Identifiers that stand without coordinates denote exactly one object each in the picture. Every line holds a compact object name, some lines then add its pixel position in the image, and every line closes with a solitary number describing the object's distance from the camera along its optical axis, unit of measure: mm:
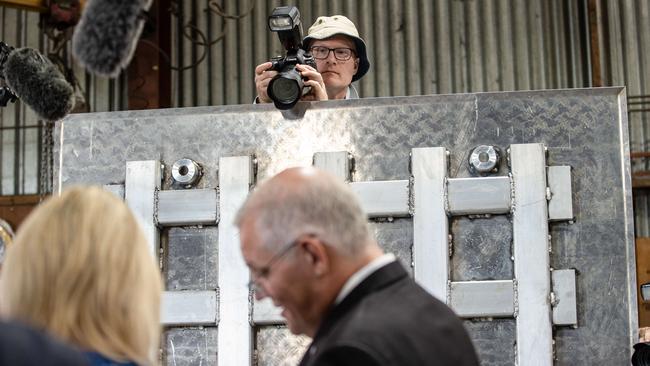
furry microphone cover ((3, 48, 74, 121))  5440
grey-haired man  4459
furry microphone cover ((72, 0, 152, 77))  4304
